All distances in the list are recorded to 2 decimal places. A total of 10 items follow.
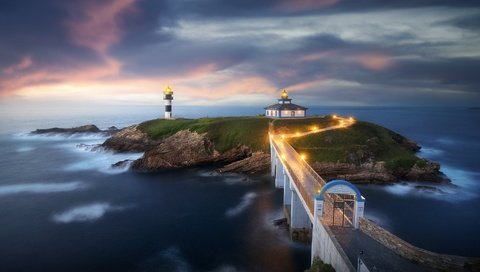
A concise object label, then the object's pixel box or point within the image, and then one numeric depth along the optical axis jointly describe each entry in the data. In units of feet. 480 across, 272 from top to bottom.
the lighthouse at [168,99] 346.33
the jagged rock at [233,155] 229.04
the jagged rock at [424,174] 179.83
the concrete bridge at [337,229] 62.08
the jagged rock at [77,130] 407.19
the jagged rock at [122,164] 222.28
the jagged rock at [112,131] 405.25
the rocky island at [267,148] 186.29
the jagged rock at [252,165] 205.77
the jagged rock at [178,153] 218.79
